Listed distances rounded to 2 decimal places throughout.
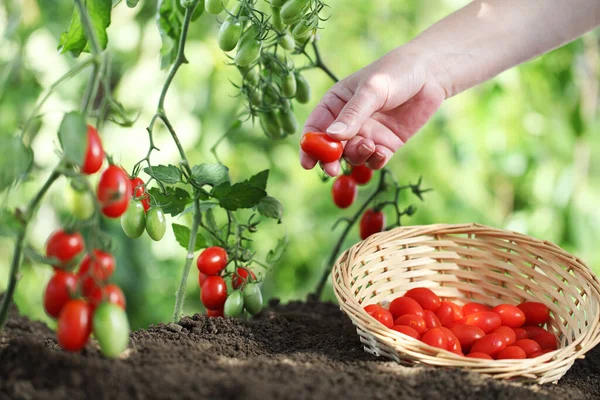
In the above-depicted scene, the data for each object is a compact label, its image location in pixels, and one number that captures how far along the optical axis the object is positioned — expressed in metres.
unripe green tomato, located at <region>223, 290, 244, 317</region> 1.25
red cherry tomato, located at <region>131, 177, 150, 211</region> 1.13
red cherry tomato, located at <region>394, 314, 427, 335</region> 1.19
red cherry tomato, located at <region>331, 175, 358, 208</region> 1.52
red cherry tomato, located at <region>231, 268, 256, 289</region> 1.29
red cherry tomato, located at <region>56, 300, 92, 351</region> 0.85
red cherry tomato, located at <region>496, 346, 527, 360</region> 1.15
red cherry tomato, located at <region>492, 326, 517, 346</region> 1.21
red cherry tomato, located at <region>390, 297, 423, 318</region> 1.26
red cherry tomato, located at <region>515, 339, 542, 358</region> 1.20
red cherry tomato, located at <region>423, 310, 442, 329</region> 1.24
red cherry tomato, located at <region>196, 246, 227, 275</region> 1.26
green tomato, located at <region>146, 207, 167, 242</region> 1.13
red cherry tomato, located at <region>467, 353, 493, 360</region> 1.14
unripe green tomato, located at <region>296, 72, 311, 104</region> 1.42
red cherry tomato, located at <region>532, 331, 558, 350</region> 1.28
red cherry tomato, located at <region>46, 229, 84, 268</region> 0.85
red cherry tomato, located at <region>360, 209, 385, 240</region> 1.51
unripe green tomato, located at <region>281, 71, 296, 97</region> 1.37
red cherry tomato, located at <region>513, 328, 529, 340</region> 1.27
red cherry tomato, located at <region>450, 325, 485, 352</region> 1.23
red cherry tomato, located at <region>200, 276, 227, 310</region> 1.28
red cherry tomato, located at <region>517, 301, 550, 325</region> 1.34
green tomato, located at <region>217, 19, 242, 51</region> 1.19
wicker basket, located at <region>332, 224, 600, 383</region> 1.14
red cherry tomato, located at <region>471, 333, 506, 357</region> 1.18
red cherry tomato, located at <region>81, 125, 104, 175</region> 0.85
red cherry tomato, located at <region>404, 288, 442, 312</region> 1.33
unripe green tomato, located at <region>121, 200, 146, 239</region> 1.12
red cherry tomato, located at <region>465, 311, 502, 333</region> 1.27
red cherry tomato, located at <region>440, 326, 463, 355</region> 1.16
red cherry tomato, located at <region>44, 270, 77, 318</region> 0.86
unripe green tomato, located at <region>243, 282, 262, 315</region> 1.27
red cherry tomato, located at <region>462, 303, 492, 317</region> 1.38
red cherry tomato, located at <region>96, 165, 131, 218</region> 0.87
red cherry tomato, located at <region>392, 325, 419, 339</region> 1.15
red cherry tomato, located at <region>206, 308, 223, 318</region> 1.32
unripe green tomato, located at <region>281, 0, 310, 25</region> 1.17
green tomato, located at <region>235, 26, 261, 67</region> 1.22
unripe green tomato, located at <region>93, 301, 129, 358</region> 0.84
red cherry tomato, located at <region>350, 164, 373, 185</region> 1.53
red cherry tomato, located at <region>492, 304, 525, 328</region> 1.31
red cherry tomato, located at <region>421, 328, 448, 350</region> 1.13
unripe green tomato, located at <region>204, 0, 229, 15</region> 1.18
